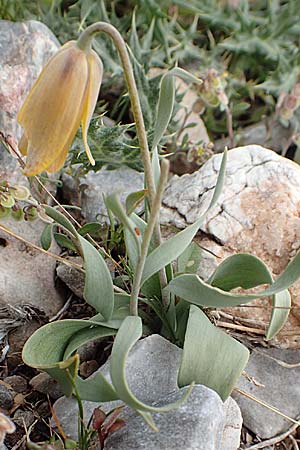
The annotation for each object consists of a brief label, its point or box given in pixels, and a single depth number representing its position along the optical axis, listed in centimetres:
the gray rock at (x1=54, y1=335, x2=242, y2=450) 26
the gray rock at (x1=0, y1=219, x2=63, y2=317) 30
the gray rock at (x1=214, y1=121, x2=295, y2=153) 40
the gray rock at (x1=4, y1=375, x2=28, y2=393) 28
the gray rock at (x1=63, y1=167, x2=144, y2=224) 33
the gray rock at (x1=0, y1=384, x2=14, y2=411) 27
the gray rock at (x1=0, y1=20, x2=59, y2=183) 32
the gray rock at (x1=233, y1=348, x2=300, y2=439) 29
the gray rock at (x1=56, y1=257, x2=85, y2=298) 31
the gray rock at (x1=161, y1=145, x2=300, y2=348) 30
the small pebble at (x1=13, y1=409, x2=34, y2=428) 27
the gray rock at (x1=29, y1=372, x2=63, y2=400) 28
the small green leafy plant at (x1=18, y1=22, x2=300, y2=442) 23
